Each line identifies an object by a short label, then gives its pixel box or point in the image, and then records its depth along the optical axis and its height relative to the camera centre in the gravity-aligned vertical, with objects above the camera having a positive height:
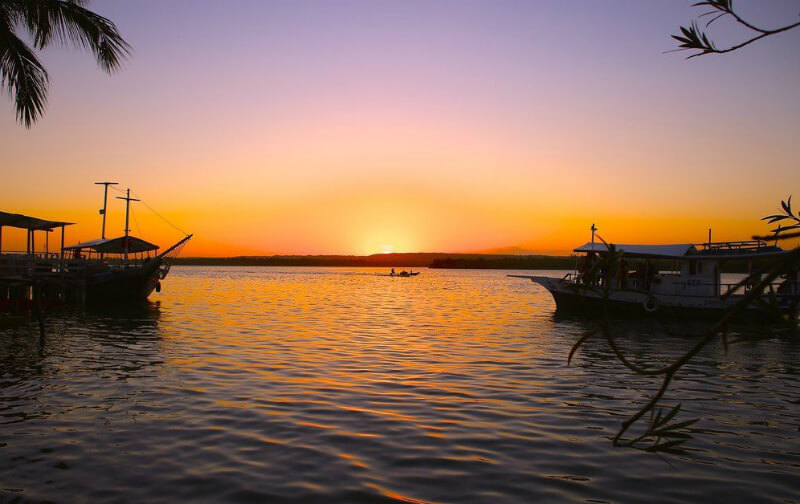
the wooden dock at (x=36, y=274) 30.22 -0.86
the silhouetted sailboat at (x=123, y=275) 41.81 -1.02
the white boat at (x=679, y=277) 31.22 -0.10
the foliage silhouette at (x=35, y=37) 16.67 +6.38
